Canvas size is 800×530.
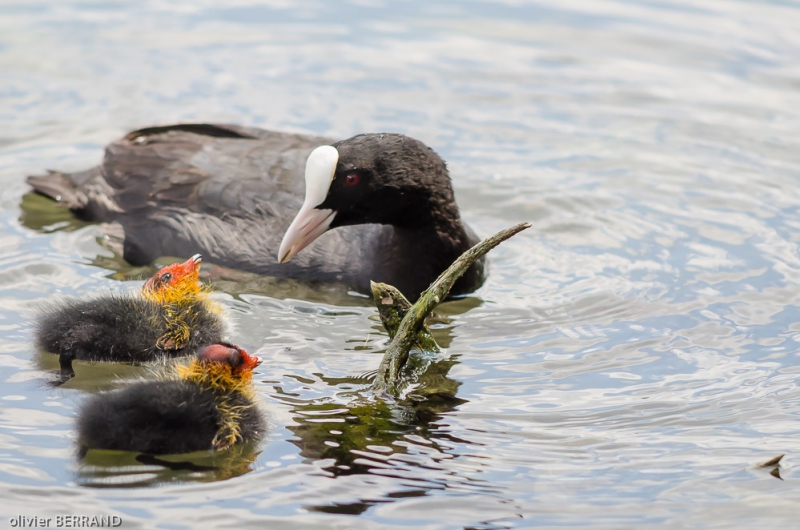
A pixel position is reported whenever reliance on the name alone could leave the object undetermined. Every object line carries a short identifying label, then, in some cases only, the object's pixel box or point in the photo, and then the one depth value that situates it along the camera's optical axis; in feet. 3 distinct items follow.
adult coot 39.45
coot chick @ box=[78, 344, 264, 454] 27.48
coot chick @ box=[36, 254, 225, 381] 32.89
